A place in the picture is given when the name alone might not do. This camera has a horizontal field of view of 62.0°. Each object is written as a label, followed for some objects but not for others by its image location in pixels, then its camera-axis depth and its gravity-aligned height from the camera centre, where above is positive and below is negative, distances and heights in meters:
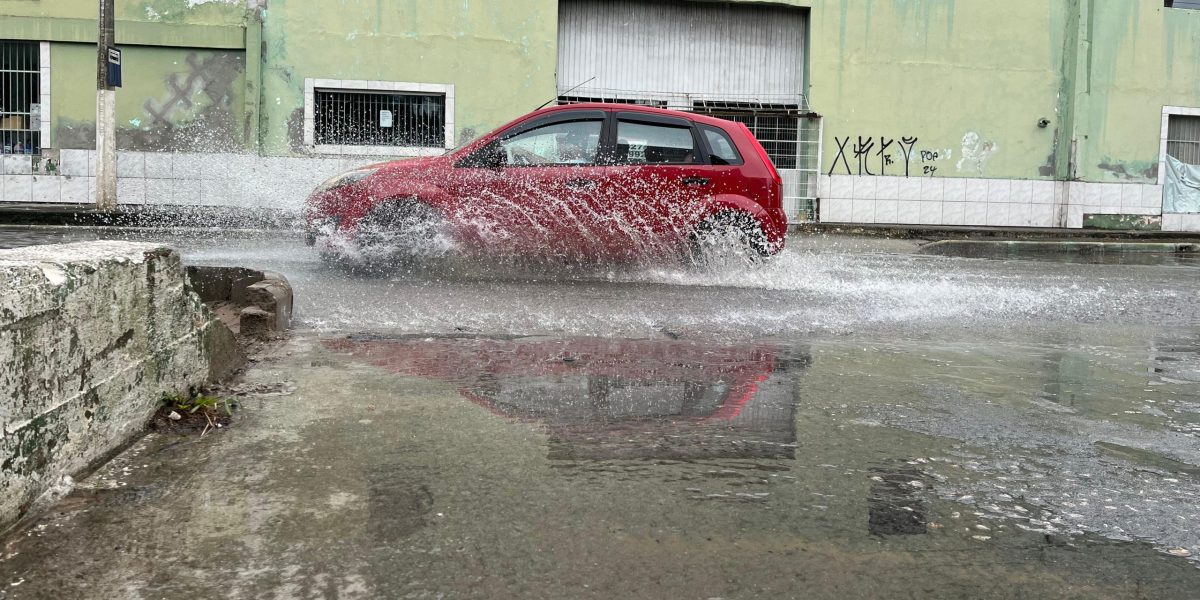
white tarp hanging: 20.34 +1.19
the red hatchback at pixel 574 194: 8.77 +0.31
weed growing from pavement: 3.75 -0.74
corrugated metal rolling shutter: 18.75 +3.49
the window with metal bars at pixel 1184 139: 20.38 +2.21
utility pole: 14.62 +1.25
